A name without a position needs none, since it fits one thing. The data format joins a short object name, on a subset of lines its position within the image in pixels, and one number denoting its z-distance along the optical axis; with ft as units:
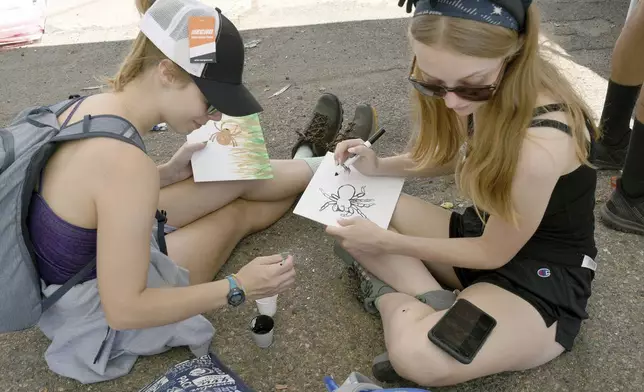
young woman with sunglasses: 4.73
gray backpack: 4.74
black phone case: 5.28
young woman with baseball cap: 4.63
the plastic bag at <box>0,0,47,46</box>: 14.51
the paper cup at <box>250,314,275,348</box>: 6.22
